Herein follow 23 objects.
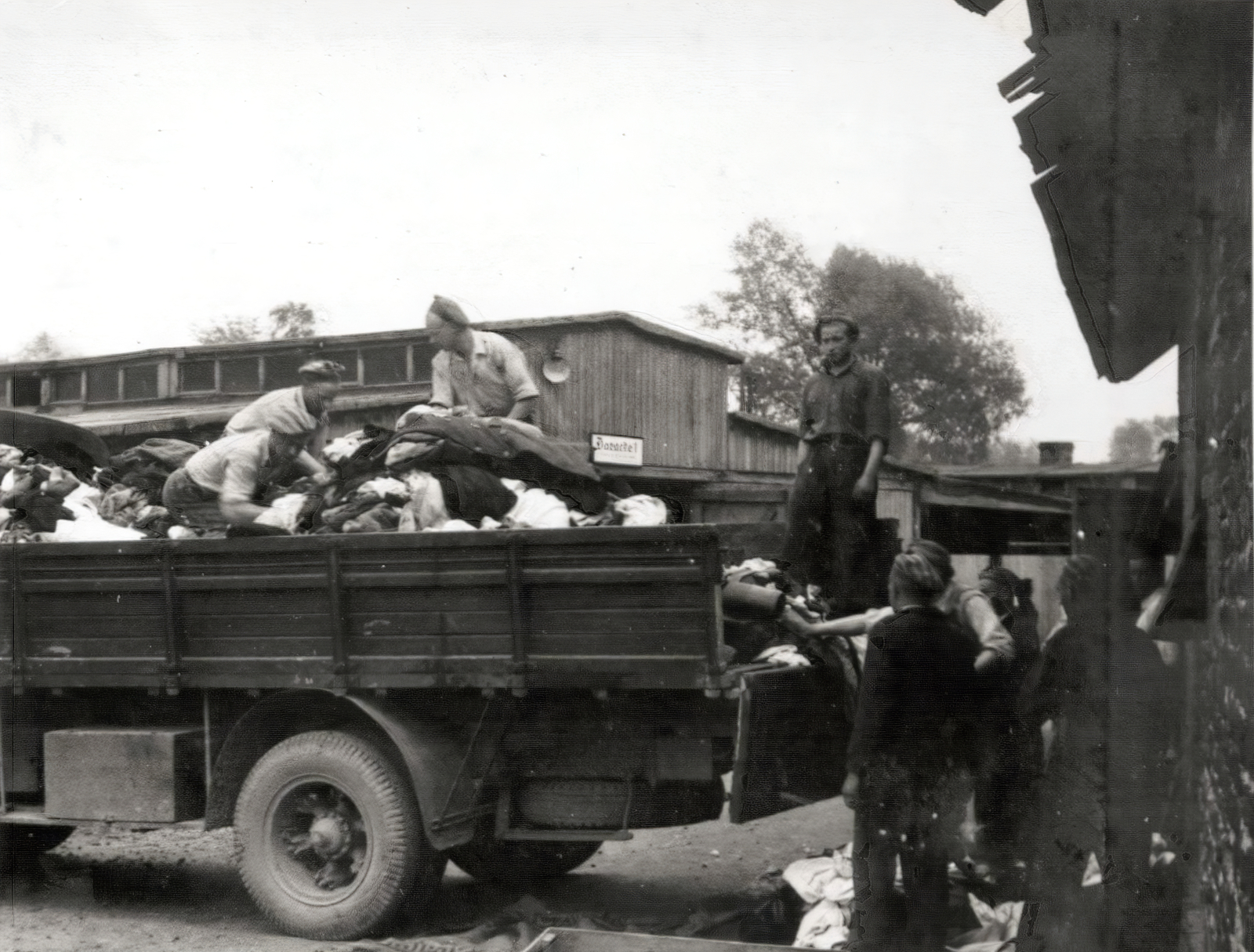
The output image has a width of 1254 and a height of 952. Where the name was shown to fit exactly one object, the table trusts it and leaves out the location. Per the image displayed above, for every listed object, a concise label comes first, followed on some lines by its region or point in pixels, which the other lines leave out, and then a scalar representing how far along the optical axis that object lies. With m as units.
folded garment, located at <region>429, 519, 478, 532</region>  5.68
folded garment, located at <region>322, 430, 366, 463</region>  6.34
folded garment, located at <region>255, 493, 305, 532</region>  6.05
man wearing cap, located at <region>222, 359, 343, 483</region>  6.46
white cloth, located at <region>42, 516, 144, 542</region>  6.38
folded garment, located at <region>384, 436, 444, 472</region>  6.01
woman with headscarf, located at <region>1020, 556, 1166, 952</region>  4.59
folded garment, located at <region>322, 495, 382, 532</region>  5.94
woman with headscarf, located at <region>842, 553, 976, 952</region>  4.80
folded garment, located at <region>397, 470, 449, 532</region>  5.87
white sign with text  7.64
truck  5.19
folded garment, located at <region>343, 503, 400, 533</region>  5.89
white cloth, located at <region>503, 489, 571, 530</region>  5.87
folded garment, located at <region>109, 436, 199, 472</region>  7.08
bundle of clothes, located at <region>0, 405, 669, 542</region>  5.91
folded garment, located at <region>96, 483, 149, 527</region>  6.85
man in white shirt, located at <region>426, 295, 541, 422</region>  6.84
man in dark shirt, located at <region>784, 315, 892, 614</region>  5.88
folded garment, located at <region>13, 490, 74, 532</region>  6.65
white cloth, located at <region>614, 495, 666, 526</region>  5.97
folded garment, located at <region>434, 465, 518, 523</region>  5.90
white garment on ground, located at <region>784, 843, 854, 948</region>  5.16
